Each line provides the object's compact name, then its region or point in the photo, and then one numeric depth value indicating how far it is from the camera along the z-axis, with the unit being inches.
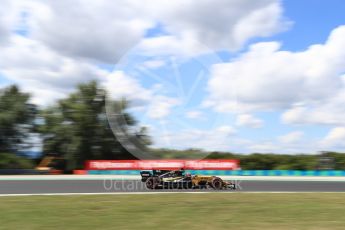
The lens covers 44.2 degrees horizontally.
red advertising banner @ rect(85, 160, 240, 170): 1046.9
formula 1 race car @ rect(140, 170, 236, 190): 591.8
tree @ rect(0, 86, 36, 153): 1493.6
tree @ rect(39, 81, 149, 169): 1427.2
